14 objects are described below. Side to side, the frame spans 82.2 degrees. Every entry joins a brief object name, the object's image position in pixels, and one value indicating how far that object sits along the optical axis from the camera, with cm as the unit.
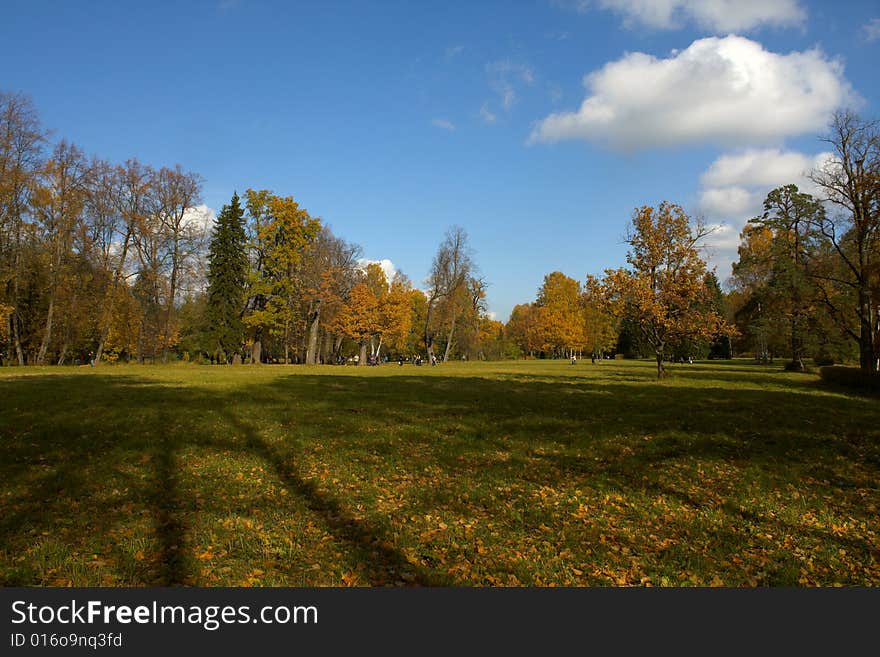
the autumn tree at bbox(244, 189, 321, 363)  4809
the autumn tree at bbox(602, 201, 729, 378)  2878
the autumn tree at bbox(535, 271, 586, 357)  7669
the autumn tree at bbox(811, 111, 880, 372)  2638
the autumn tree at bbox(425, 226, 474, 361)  6247
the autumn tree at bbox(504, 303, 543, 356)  8338
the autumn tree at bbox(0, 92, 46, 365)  3238
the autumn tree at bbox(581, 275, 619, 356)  8125
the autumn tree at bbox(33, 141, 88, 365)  3566
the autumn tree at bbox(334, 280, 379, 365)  5341
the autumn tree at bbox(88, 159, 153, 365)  3941
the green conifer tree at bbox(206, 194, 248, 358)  4816
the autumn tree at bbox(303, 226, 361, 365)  5054
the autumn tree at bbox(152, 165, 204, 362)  4125
